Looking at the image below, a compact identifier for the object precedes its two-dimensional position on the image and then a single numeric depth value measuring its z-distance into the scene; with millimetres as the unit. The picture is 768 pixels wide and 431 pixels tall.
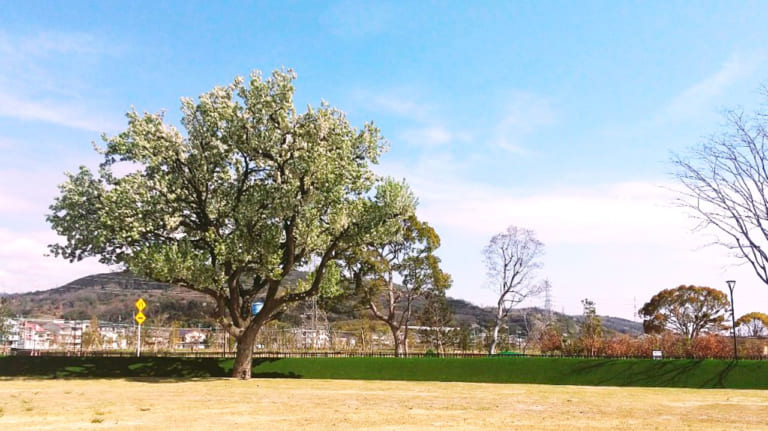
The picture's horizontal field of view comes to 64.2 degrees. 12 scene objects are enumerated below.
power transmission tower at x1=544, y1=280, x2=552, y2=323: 47400
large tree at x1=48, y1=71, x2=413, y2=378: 21891
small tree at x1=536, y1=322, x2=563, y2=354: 34656
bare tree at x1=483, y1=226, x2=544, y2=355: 37719
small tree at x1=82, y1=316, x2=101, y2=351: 47094
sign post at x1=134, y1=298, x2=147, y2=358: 29791
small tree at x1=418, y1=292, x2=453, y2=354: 39875
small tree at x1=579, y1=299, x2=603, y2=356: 40656
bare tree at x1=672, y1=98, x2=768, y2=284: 22500
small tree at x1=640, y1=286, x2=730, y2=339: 55594
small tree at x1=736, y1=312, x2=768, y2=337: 58438
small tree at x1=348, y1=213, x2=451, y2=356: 33781
